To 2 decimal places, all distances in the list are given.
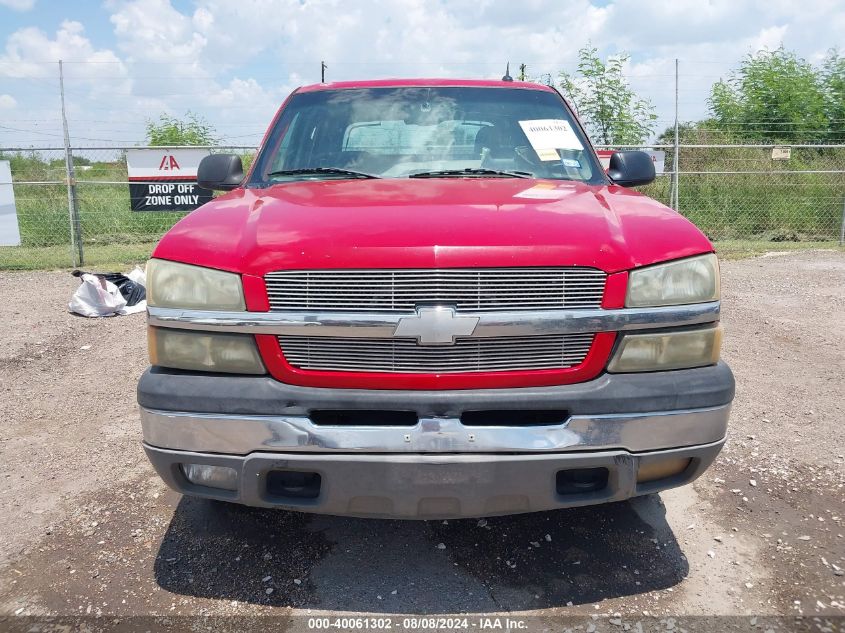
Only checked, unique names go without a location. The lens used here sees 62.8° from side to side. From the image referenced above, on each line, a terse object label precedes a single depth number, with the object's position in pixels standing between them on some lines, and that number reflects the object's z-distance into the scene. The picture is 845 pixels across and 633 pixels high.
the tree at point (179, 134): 16.42
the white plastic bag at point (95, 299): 7.72
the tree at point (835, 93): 18.67
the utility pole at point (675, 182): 13.08
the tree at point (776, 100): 17.84
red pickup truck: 2.28
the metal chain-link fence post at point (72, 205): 10.96
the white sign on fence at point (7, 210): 10.73
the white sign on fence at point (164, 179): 11.28
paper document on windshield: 3.60
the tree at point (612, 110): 15.21
